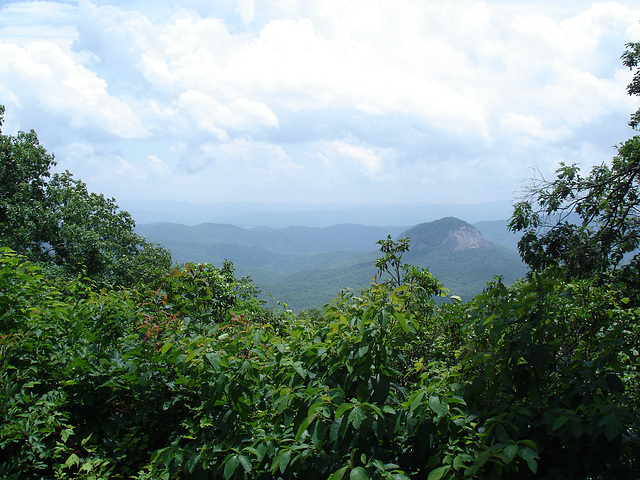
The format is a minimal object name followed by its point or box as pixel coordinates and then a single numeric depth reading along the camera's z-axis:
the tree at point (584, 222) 7.44
